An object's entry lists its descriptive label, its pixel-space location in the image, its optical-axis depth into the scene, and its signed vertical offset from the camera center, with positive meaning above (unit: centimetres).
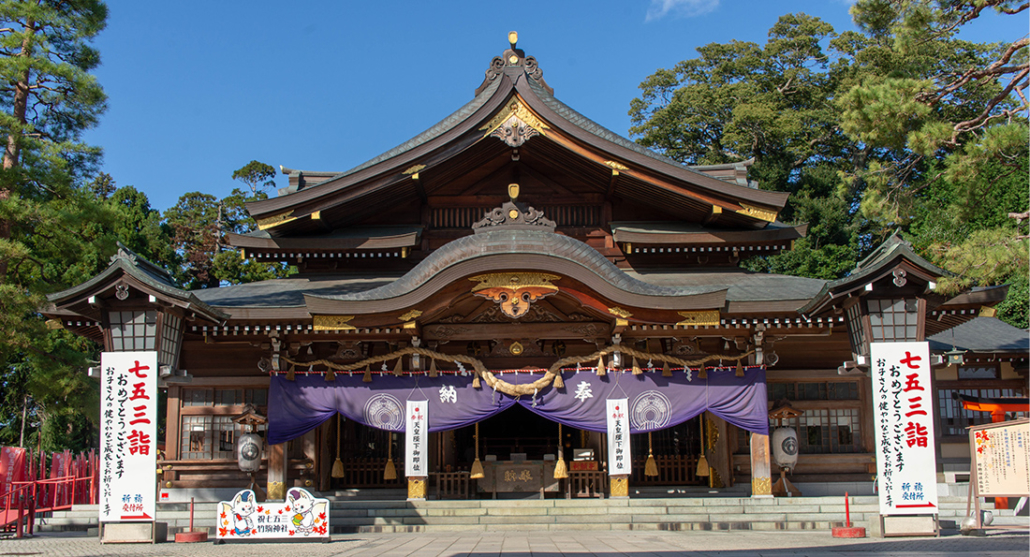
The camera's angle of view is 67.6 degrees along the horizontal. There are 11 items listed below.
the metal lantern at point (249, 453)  1382 -125
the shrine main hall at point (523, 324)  1291 +94
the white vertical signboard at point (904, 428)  1051 -76
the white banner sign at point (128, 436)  1078 -73
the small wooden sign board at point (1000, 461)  974 -115
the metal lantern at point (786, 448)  1401 -132
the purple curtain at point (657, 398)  1382 -38
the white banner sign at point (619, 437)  1347 -105
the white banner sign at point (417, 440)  1344 -105
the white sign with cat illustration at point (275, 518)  1041 -183
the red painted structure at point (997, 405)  1473 -64
